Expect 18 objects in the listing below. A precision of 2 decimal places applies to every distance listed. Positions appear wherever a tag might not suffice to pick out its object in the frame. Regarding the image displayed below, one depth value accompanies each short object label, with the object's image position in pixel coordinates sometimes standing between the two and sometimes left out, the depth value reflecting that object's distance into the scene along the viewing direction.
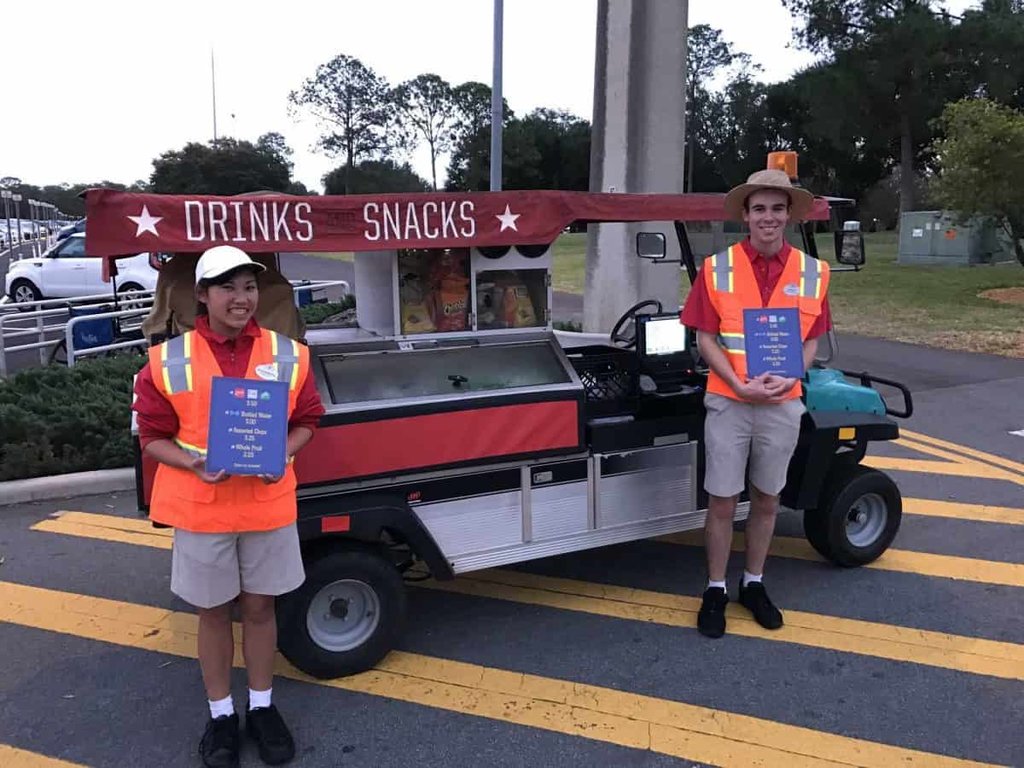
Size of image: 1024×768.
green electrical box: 25.12
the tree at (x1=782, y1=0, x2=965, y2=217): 36.88
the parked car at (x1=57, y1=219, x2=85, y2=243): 18.69
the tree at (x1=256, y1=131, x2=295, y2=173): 72.94
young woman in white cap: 2.72
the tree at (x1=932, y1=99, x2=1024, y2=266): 16.72
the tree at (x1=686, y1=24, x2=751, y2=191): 75.88
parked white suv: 17.61
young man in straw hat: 3.73
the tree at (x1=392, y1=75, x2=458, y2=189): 81.94
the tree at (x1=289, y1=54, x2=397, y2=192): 80.88
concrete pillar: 10.88
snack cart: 3.48
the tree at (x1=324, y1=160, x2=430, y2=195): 72.62
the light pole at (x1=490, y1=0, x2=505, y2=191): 14.49
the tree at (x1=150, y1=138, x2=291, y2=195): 59.28
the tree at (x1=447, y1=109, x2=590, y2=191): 66.69
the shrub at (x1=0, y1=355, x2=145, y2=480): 6.17
